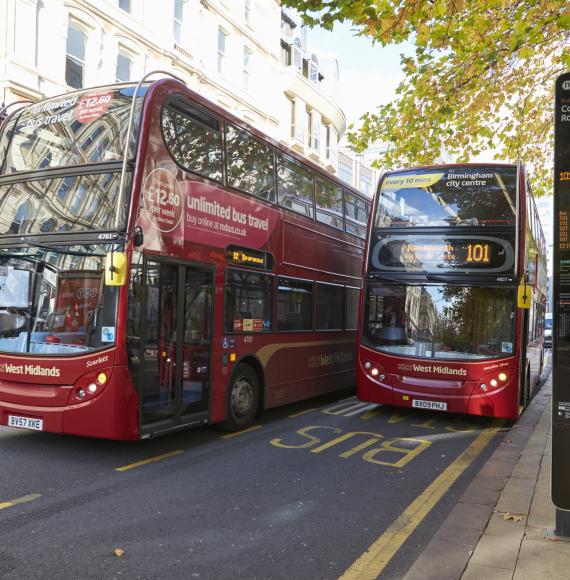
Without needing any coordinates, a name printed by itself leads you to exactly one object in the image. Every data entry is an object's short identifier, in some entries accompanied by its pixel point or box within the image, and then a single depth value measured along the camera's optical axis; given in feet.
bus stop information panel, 13.85
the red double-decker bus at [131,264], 20.77
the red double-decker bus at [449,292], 29.68
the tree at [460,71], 25.63
